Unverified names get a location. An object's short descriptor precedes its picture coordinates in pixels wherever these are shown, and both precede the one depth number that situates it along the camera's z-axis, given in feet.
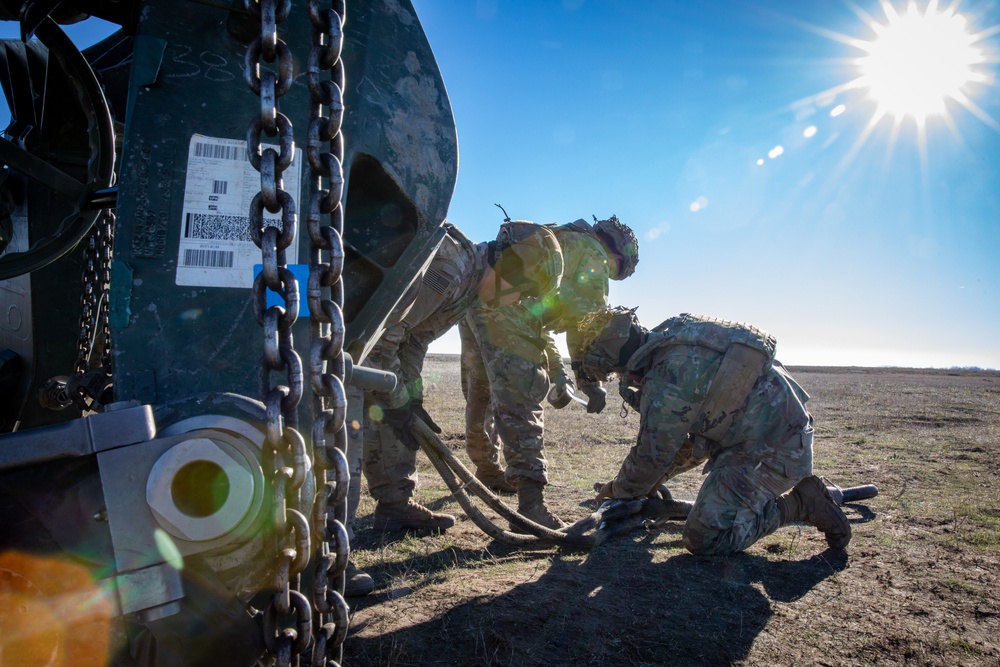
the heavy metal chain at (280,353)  2.97
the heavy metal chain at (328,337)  3.10
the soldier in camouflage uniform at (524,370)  14.89
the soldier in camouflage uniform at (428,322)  12.25
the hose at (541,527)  11.51
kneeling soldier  11.79
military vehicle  3.08
